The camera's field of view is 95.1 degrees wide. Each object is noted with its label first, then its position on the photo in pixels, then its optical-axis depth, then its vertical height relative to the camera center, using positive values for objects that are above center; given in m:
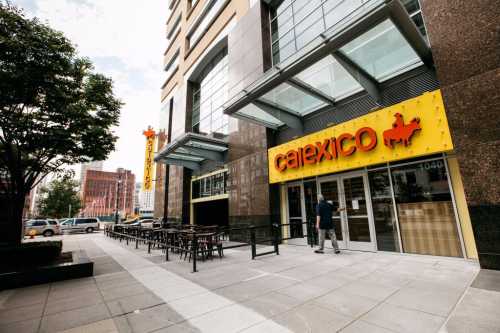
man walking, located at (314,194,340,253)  7.93 -0.60
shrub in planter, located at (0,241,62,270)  6.16 -1.02
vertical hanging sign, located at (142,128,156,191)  22.94 +5.23
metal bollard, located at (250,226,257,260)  7.60 -1.06
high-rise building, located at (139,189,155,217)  107.56 +6.02
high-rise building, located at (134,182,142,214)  139.66 +13.97
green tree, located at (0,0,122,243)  6.71 +3.70
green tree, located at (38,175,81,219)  37.25 +2.68
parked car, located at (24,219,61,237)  23.40 -1.01
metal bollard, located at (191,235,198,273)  6.30 -1.07
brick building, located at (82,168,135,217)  113.25 +11.67
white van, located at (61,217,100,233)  27.19 -1.09
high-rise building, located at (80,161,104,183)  166.38 +39.28
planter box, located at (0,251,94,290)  5.43 -1.43
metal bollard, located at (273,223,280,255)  8.25 -1.12
